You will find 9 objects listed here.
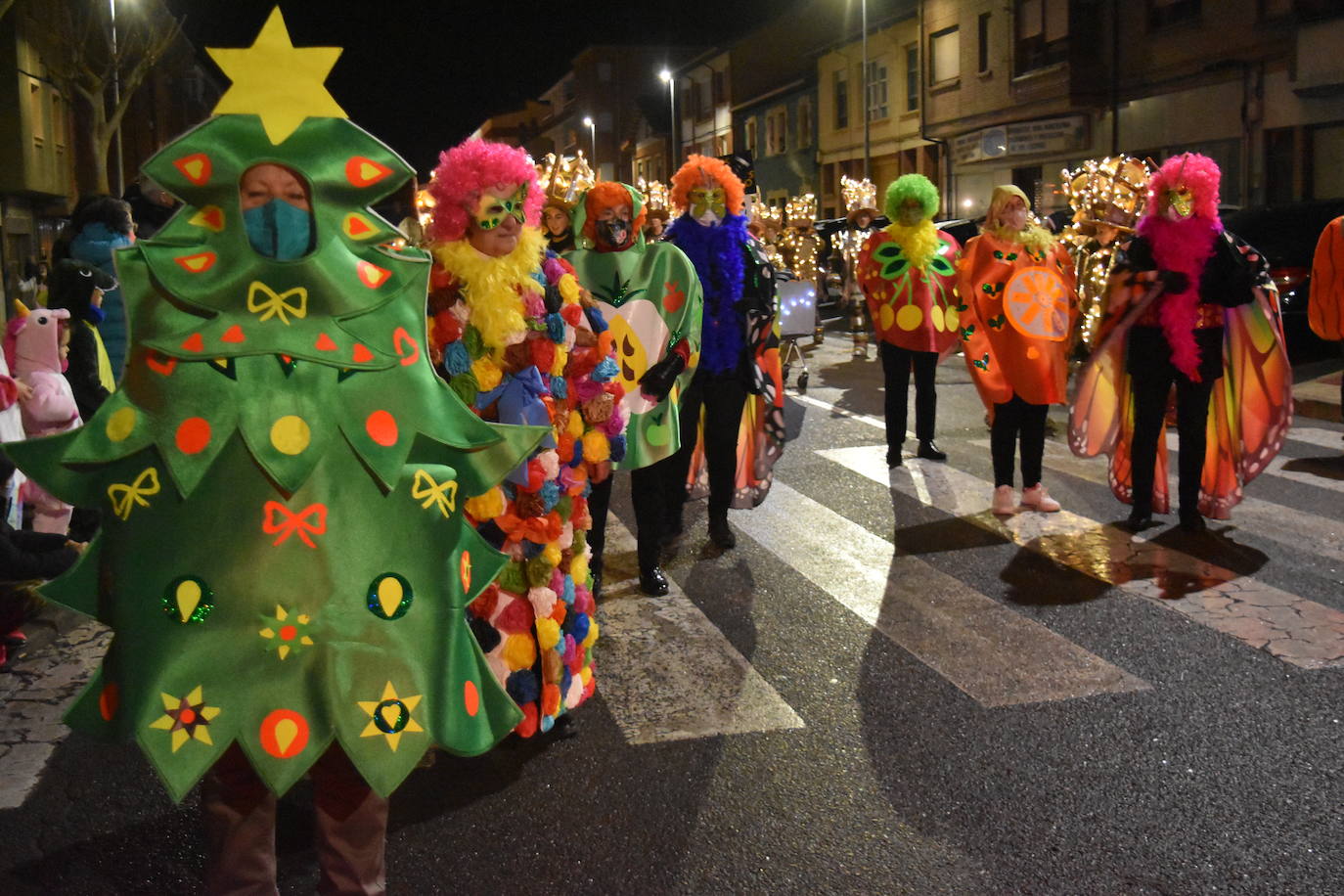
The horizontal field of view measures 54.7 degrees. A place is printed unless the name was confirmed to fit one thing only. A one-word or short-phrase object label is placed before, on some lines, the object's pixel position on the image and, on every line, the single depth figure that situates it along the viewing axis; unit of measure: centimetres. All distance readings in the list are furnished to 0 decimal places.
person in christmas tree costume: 275
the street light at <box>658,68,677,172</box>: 6247
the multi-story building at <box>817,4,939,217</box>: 3944
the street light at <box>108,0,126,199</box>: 2811
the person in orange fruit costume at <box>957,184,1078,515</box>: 785
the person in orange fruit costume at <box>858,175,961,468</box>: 957
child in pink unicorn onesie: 678
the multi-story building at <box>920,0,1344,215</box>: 2369
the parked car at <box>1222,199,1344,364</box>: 1472
